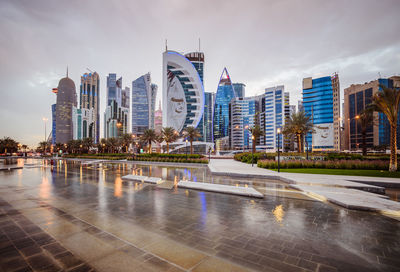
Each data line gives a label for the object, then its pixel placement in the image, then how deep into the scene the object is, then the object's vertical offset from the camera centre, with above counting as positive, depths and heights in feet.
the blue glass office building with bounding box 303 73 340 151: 363.56 +64.10
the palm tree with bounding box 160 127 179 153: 165.17 +6.07
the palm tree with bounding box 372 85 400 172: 52.65 +10.32
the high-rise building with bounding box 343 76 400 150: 377.30 +43.58
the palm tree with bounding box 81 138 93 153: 230.81 -1.24
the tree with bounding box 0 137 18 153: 261.85 -3.56
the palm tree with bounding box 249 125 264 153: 135.54 +6.98
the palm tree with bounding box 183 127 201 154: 162.29 +7.62
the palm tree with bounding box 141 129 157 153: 172.14 +5.45
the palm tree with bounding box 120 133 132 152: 207.21 +2.11
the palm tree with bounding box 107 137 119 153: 203.41 -1.33
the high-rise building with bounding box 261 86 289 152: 422.41 +64.50
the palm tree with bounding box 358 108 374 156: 72.74 +10.22
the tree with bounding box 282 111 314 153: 117.08 +9.78
